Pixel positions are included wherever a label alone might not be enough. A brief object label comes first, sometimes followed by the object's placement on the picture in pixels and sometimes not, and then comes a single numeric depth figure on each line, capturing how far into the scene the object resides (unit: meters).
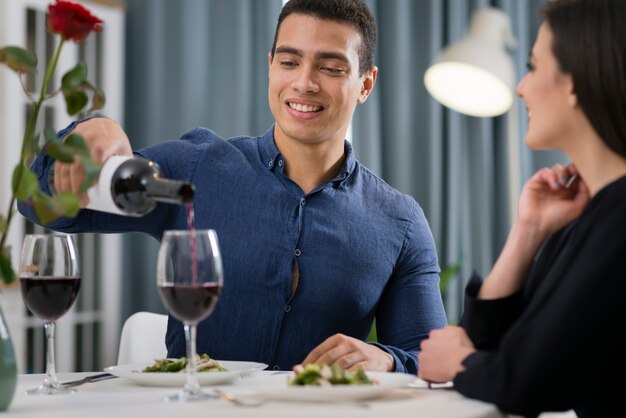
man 2.55
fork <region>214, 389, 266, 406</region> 1.69
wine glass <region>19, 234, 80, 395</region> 1.83
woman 1.71
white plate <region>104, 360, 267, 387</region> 1.85
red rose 1.67
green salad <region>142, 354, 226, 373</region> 1.93
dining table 1.64
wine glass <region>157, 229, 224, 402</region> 1.72
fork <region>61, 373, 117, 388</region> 1.92
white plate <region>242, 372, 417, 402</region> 1.69
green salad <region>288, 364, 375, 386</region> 1.75
